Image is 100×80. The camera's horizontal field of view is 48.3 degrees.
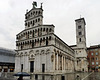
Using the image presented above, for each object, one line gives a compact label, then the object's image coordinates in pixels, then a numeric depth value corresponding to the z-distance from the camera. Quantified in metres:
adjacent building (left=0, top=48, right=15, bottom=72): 52.91
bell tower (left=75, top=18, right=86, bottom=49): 62.60
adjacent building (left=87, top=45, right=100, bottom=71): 70.62
